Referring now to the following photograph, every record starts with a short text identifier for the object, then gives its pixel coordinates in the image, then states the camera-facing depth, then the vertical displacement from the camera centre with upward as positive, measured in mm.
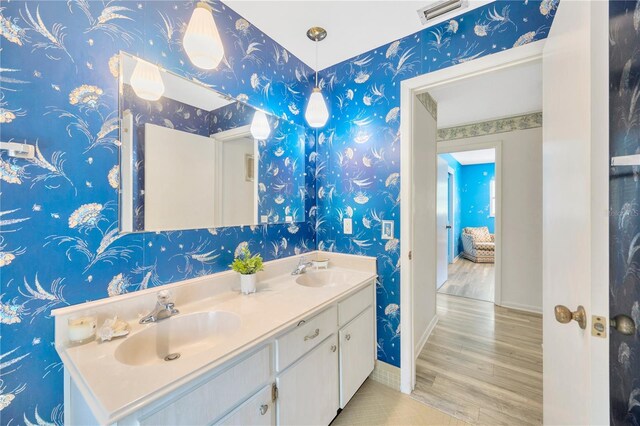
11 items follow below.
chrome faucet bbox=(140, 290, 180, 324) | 1056 -416
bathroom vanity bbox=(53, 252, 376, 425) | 713 -511
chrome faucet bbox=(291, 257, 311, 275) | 1798 -394
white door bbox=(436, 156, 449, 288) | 3688 -182
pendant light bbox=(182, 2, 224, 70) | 1014 +721
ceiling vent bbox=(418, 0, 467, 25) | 1410 +1174
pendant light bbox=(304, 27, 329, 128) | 1613 +672
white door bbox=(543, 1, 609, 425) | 660 +18
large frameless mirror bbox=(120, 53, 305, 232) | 1106 +310
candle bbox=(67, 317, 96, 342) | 893 -411
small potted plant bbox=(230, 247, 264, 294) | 1413 -320
